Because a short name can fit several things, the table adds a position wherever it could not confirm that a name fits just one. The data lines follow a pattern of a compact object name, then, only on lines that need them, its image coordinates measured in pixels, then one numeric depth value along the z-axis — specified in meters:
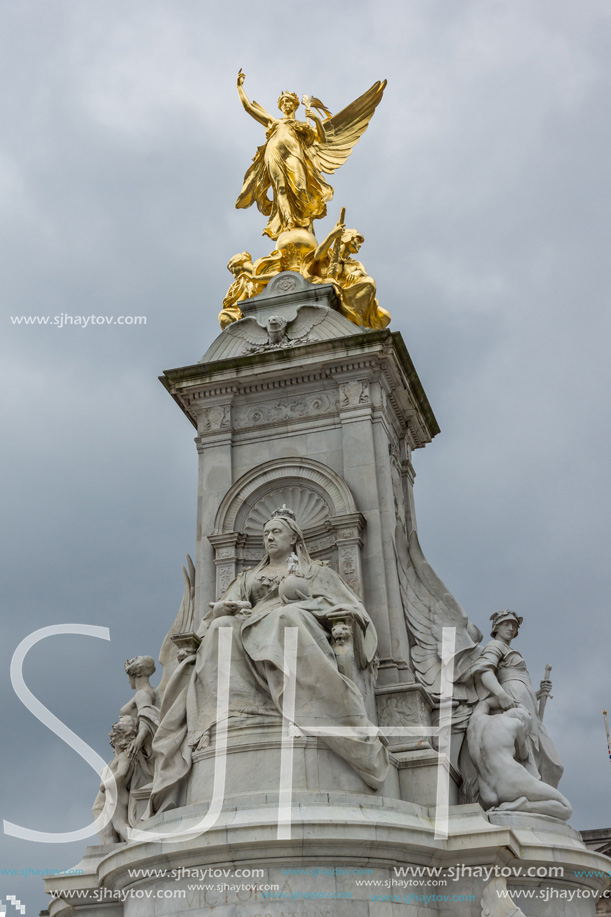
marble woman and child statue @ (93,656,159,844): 13.53
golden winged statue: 18.25
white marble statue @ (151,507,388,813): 11.59
